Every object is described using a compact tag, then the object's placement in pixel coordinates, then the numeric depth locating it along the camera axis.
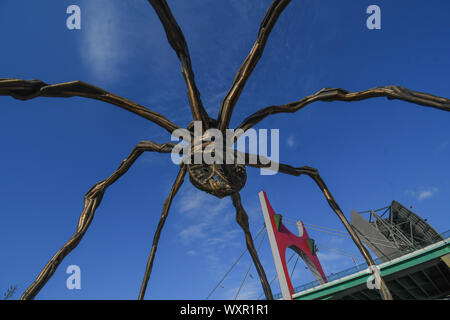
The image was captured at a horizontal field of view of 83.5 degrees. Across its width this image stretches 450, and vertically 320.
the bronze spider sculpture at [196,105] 3.32
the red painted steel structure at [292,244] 25.28
